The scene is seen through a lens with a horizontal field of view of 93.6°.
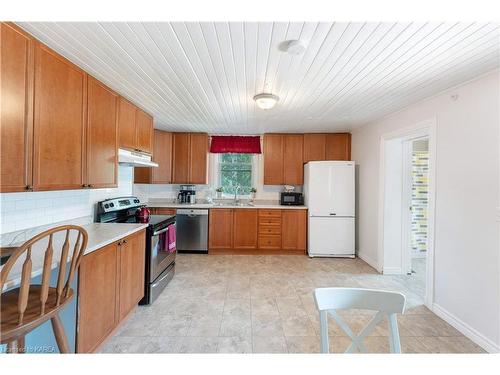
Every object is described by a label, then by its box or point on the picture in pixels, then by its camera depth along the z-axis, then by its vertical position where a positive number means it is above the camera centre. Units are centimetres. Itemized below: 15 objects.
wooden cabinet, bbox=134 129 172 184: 438 +39
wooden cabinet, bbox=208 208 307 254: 443 -80
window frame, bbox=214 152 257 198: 512 +25
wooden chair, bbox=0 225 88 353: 97 -58
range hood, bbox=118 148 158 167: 260 +32
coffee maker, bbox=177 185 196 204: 486 -21
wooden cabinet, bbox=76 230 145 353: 159 -83
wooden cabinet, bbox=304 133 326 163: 466 +82
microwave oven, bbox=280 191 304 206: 469 -22
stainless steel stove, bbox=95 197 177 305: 256 -61
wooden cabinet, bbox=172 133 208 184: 473 +57
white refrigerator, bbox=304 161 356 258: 421 -37
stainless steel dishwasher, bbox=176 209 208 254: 437 -80
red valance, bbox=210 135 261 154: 492 +88
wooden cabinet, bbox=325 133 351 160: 464 +82
